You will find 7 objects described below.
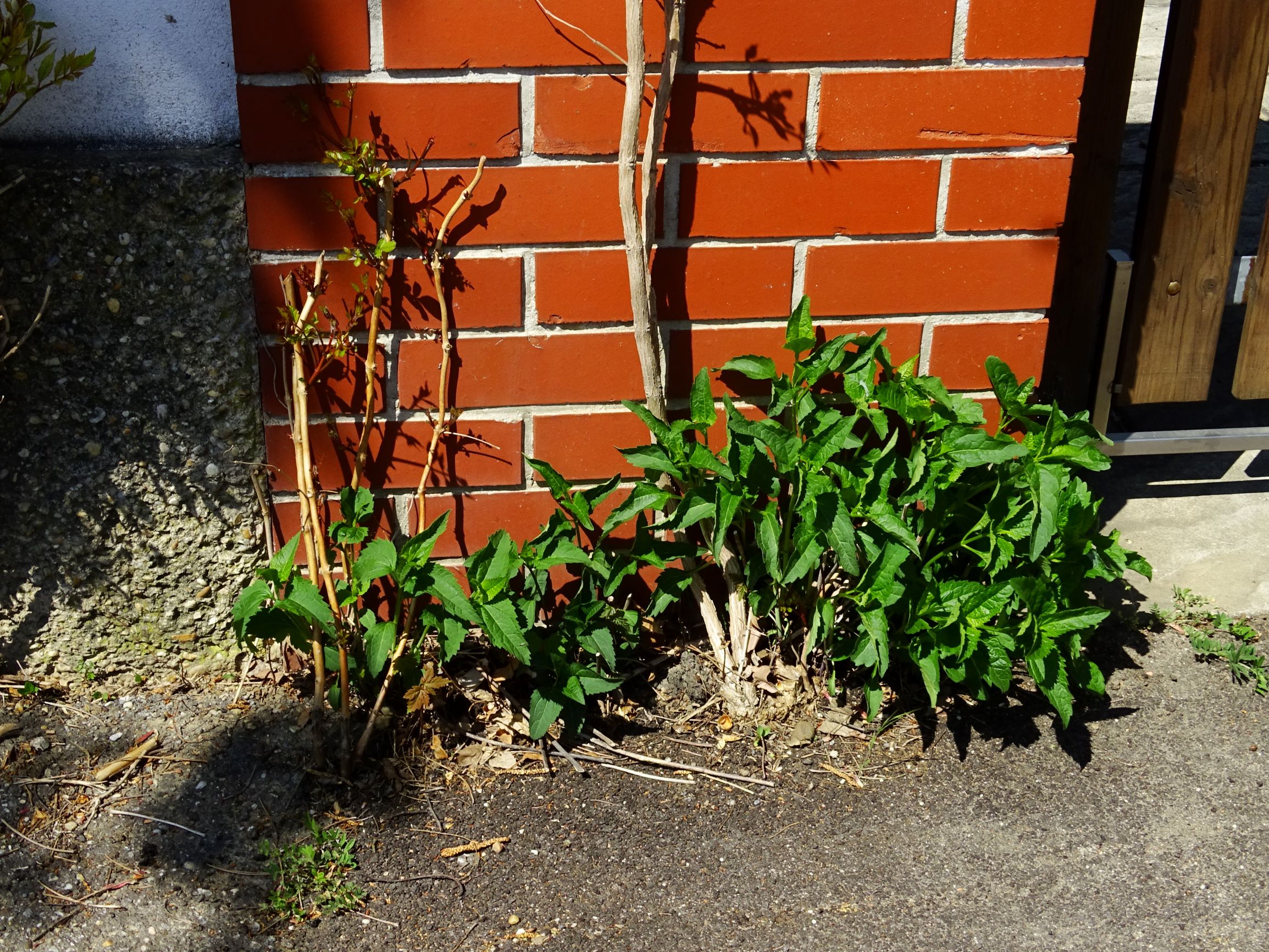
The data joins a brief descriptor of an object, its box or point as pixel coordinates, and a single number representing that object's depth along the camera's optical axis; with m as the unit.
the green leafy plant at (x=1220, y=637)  2.34
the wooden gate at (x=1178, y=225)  2.40
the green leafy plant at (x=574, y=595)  1.95
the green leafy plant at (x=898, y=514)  1.93
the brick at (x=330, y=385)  2.06
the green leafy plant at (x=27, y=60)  1.81
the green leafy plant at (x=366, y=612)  1.89
